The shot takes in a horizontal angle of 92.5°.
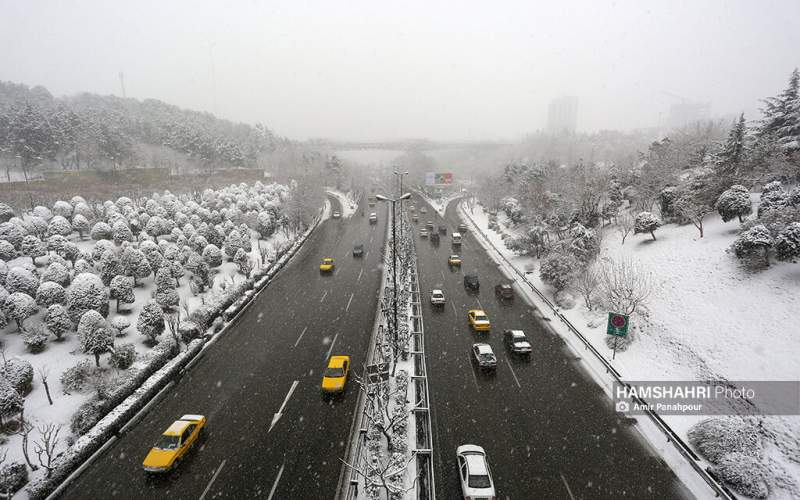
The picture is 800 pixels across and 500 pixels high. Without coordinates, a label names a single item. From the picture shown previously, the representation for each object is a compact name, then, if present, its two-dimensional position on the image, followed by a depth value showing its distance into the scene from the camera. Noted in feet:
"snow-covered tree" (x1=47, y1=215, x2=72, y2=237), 124.35
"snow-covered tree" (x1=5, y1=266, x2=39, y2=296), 85.05
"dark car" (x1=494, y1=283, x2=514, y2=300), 107.27
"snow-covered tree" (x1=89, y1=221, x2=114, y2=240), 128.06
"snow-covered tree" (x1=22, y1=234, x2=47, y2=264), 108.27
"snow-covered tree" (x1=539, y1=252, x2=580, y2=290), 102.47
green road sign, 70.49
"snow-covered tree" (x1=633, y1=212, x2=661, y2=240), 106.83
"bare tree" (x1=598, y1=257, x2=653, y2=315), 78.43
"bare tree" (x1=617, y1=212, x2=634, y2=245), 117.80
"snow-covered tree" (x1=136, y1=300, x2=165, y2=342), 78.74
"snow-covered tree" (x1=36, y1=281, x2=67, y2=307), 82.89
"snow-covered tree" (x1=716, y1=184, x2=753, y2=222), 90.94
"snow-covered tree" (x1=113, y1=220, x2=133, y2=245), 126.41
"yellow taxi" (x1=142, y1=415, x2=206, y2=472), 48.51
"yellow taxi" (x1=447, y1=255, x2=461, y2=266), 139.39
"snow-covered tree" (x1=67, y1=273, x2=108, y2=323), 80.84
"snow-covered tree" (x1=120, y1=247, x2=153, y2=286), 101.55
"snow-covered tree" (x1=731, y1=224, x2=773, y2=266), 73.20
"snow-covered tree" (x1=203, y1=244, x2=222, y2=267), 123.24
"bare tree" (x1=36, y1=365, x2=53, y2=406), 66.24
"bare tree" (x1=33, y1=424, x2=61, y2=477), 46.59
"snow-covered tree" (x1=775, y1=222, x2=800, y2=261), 68.95
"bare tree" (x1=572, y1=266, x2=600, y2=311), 92.48
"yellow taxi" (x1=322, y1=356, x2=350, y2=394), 64.49
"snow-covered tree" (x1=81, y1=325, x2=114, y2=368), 70.18
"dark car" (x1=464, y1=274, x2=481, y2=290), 114.94
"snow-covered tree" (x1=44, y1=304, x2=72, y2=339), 75.89
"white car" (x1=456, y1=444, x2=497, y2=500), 42.86
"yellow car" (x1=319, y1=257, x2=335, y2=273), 132.87
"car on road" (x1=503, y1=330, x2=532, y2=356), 76.33
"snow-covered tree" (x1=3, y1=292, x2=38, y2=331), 77.54
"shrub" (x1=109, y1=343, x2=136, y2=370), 71.00
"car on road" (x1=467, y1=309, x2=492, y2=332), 87.97
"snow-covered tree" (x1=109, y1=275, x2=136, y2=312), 89.25
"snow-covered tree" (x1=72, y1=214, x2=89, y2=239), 132.67
